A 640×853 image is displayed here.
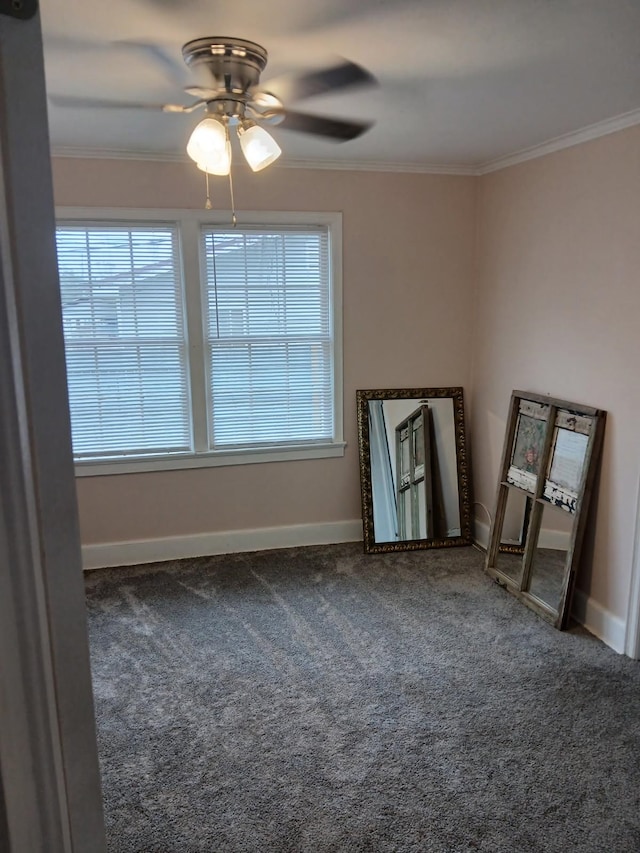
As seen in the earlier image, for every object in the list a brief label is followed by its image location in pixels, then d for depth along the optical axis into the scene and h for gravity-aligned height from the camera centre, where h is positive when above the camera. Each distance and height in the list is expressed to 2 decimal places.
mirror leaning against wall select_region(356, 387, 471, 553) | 4.11 -1.03
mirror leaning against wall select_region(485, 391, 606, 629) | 3.11 -1.01
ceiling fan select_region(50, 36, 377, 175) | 1.96 +0.80
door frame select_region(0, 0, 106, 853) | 0.60 -0.20
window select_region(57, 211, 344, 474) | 3.66 -0.13
